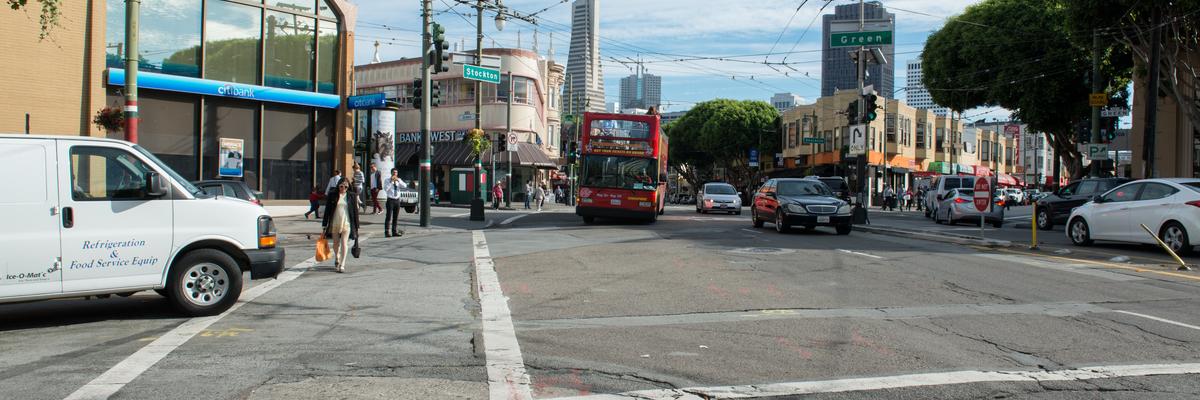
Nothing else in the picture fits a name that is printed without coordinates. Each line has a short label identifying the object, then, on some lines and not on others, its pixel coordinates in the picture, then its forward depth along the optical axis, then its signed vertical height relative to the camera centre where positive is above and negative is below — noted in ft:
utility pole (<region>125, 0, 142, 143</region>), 42.47 +6.10
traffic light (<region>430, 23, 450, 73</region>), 68.49 +11.88
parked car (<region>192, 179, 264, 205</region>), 51.85 -0.27
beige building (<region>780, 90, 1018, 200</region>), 201.46 +13.34
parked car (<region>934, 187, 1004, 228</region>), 82.64 -1.55
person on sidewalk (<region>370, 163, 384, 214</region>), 79.78 +0.12
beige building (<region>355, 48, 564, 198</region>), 172.76 +16.07
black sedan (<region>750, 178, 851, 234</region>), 62.95 -1.08
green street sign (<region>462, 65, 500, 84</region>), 79.77 +11.27
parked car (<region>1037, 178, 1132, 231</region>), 73.97 -0.44
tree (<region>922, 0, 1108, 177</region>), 108.78 +18.14
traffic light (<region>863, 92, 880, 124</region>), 82.94 +8.60
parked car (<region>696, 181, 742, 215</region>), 112.68 -1.25
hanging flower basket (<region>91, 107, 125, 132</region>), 66.18 +5.23
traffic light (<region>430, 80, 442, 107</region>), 74.75 +8.74
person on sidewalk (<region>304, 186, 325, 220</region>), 78.23 -1.54
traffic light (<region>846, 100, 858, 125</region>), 83.76 +8.31
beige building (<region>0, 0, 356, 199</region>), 69.62 +9.96
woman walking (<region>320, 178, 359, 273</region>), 39.55 -1.75
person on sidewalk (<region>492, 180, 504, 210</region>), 129.56 -1.30
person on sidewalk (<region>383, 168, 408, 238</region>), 60.95 -1.17
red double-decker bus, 76.69 +2.30
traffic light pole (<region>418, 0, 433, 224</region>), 70.85 +6.18
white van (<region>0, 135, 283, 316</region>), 23.18 -1.44
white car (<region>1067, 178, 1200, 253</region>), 46.93 -1.07
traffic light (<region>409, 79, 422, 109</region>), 72.49 +8.28
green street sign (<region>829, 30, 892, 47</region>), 80.02 +15.28
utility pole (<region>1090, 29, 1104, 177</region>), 82.12 +11.83
